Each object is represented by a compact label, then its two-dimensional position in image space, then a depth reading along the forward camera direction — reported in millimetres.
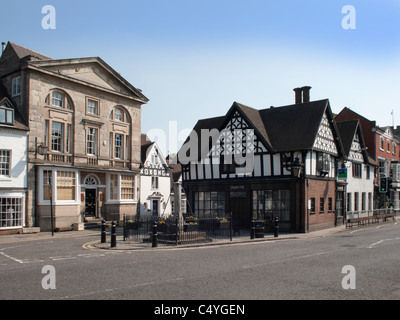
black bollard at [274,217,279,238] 22562
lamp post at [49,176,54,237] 26875
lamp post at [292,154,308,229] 25297
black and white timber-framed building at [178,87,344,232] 26391
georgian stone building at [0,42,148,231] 26484
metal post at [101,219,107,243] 19234
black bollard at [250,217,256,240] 21250
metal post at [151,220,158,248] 17203
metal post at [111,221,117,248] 17656
